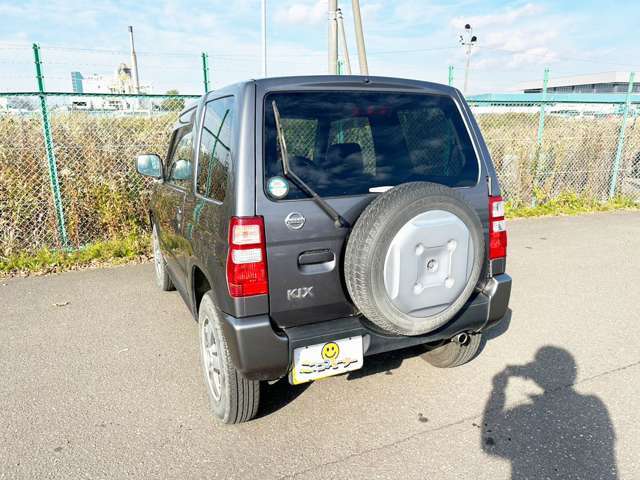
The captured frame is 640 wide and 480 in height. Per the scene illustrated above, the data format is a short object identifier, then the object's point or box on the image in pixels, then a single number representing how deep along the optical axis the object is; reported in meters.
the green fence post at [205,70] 6.07
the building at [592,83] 59.97
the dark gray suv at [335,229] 2.14
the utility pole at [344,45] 8.07
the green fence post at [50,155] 5.28
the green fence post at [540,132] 8.07
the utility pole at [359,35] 8.02
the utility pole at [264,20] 15.88
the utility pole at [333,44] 7.40
